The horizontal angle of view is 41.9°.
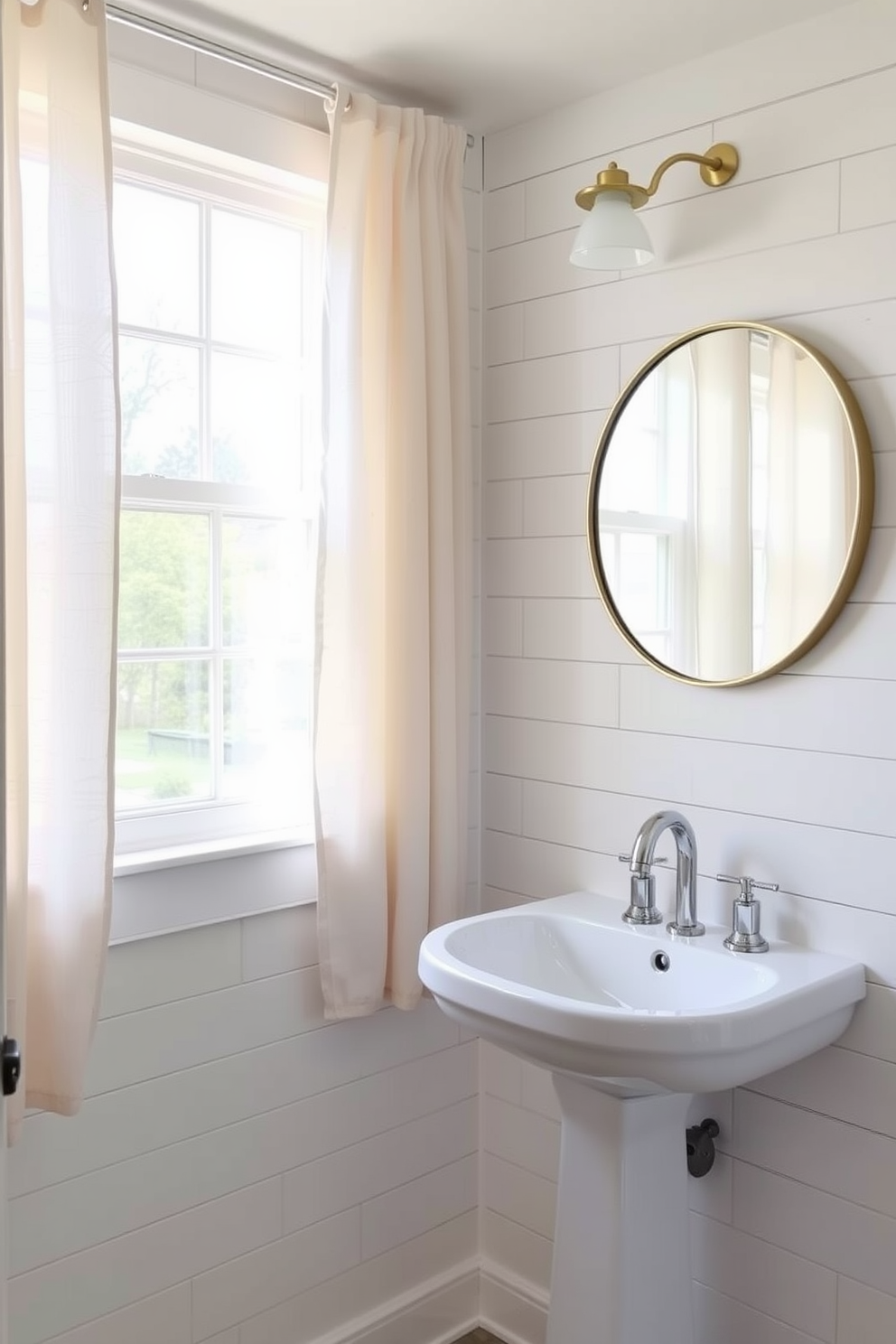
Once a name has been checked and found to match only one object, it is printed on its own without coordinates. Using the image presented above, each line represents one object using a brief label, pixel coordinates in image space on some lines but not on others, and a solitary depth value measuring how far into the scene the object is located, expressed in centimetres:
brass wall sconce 192
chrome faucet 198
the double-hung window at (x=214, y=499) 206
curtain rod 187
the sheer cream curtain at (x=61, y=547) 170
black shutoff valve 203
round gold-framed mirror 187
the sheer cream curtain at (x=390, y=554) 211
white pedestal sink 162
